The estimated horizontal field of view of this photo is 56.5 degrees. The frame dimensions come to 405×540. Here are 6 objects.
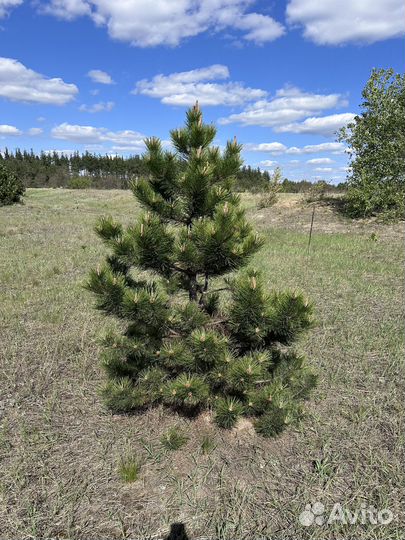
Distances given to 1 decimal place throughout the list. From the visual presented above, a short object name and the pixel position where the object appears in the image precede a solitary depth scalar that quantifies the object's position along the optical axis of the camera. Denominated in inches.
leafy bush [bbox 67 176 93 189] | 2185.0
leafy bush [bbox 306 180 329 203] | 804.4
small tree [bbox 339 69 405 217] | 597.6
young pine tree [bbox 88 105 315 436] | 112.5
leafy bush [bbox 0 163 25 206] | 895.1
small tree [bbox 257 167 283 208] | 896.3
